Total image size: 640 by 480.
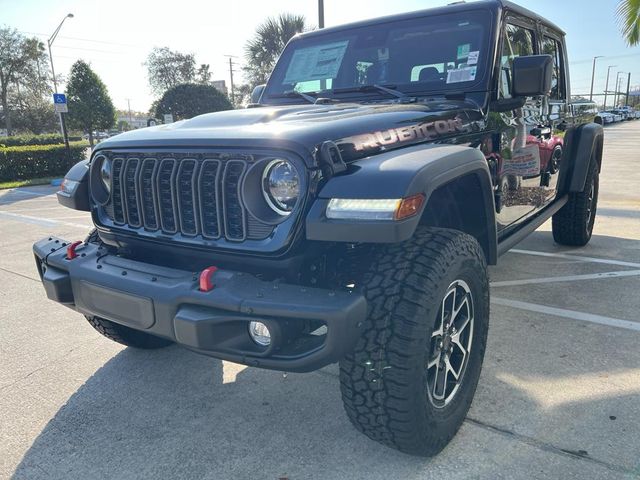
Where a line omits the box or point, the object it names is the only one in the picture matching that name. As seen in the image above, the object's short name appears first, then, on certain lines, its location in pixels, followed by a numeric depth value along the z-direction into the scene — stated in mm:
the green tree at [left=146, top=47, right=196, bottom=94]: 44094
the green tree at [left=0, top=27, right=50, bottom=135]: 41750
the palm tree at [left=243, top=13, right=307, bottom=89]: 19500
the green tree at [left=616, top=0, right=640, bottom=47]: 11694
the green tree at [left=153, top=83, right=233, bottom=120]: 23672
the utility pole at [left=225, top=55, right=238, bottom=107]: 57600
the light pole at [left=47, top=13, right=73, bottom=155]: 16438
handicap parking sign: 15289
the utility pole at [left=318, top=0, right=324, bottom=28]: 11547
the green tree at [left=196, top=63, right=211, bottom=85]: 44781
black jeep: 1802
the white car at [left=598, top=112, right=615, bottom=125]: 41672
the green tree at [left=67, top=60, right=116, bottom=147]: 24328
